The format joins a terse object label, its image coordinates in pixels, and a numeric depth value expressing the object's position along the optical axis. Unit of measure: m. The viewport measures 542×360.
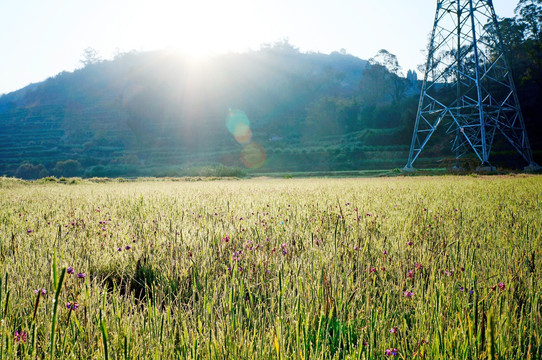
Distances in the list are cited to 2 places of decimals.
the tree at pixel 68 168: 49.12
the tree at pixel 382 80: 71.31
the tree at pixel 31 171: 47.22
